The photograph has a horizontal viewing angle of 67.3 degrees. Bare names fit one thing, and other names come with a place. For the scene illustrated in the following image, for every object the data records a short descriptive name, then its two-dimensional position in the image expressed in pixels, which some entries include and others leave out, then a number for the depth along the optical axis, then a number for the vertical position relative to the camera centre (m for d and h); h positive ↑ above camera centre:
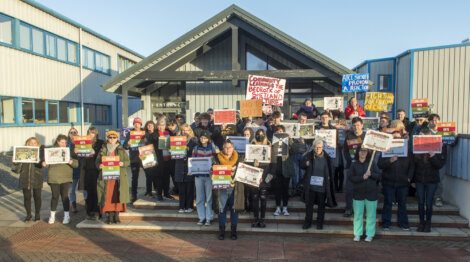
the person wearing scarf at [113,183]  7.48 -1.41
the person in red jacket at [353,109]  9.48 +0.21
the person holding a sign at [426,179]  6.84 -1.21
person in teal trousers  6.61 -1.37
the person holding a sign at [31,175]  7.70 -1.26
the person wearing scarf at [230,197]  6.79 -1.54
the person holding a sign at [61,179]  7.62 -1.35
